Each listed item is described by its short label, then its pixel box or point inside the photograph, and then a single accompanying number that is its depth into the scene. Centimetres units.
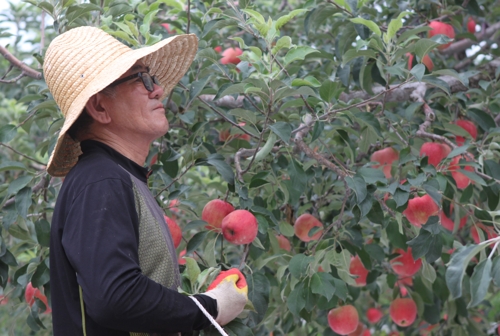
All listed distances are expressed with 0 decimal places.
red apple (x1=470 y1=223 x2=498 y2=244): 386
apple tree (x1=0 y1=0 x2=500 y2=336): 362
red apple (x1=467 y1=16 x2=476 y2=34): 617
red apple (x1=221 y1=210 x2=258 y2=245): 351
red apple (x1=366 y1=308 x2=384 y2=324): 628
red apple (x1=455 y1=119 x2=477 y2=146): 489
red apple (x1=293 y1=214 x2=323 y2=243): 466
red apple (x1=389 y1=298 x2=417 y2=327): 526
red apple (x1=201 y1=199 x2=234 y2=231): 385
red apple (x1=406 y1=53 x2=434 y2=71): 476
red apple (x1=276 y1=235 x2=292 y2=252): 487
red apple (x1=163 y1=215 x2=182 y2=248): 377
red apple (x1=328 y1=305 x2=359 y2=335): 495
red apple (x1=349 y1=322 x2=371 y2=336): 541
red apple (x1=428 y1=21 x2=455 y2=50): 505
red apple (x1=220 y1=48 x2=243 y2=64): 585
